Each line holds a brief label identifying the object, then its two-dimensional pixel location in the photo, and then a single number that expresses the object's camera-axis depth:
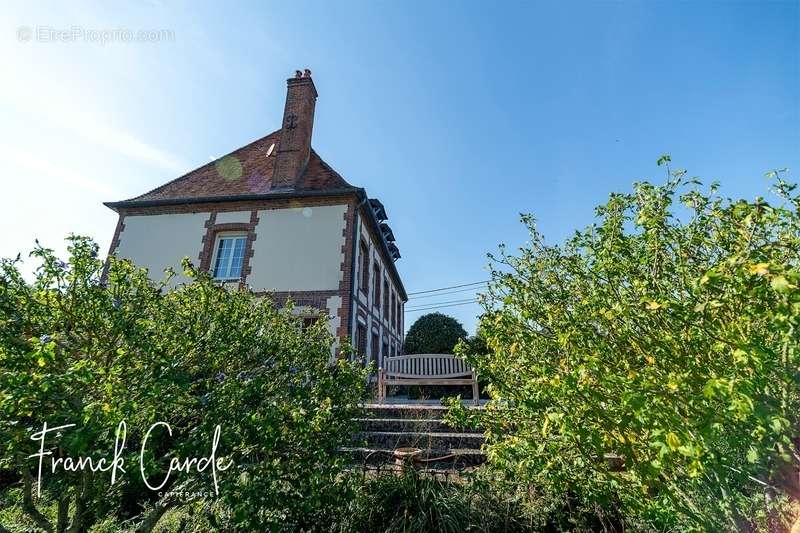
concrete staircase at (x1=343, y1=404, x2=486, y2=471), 4.64
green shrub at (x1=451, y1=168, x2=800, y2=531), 1.28
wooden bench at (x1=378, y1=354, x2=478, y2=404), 7.98
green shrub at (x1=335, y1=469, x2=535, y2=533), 2.79
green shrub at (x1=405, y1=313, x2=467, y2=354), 12.48
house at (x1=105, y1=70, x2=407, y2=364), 9.53
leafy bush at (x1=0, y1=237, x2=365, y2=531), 1.80
